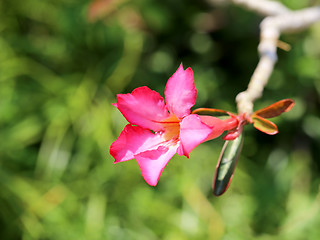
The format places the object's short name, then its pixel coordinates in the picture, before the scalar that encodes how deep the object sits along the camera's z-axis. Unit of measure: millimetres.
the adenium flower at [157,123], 541
